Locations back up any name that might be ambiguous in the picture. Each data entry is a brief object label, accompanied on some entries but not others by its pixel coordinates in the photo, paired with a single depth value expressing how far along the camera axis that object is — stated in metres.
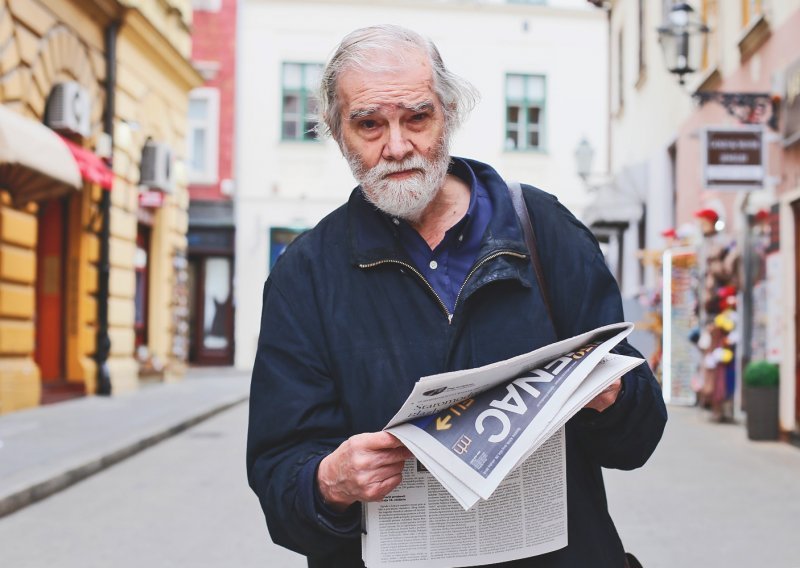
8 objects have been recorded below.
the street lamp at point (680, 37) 11.94
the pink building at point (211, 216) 25.50
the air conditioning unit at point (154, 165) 16.72
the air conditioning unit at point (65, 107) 12.77
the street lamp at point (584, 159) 20.07
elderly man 1.96
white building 25.78
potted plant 10.42
